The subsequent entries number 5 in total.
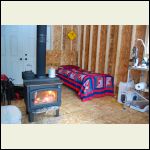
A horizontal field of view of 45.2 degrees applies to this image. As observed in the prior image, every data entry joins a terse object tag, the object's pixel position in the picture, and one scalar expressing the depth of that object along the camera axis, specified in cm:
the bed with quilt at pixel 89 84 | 438
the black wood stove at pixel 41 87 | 307
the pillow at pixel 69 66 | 611
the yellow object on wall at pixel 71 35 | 639
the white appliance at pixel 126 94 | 415
